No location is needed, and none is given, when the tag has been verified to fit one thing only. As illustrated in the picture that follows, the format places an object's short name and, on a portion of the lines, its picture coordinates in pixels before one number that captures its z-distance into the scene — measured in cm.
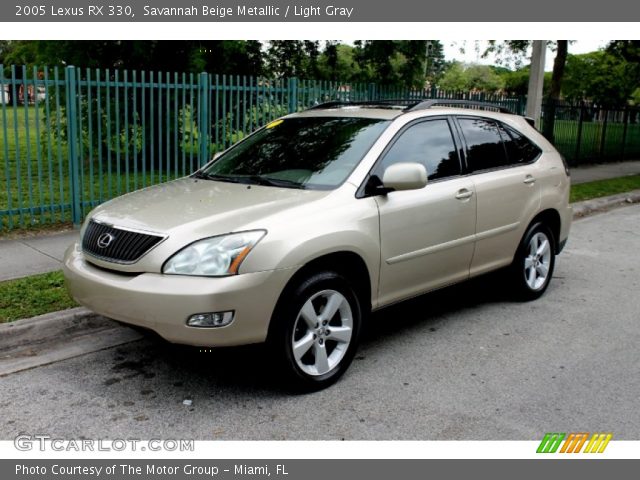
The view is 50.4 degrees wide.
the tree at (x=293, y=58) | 1745
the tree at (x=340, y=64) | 1867
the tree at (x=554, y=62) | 1784
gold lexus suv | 379
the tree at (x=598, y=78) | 2441
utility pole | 1236
